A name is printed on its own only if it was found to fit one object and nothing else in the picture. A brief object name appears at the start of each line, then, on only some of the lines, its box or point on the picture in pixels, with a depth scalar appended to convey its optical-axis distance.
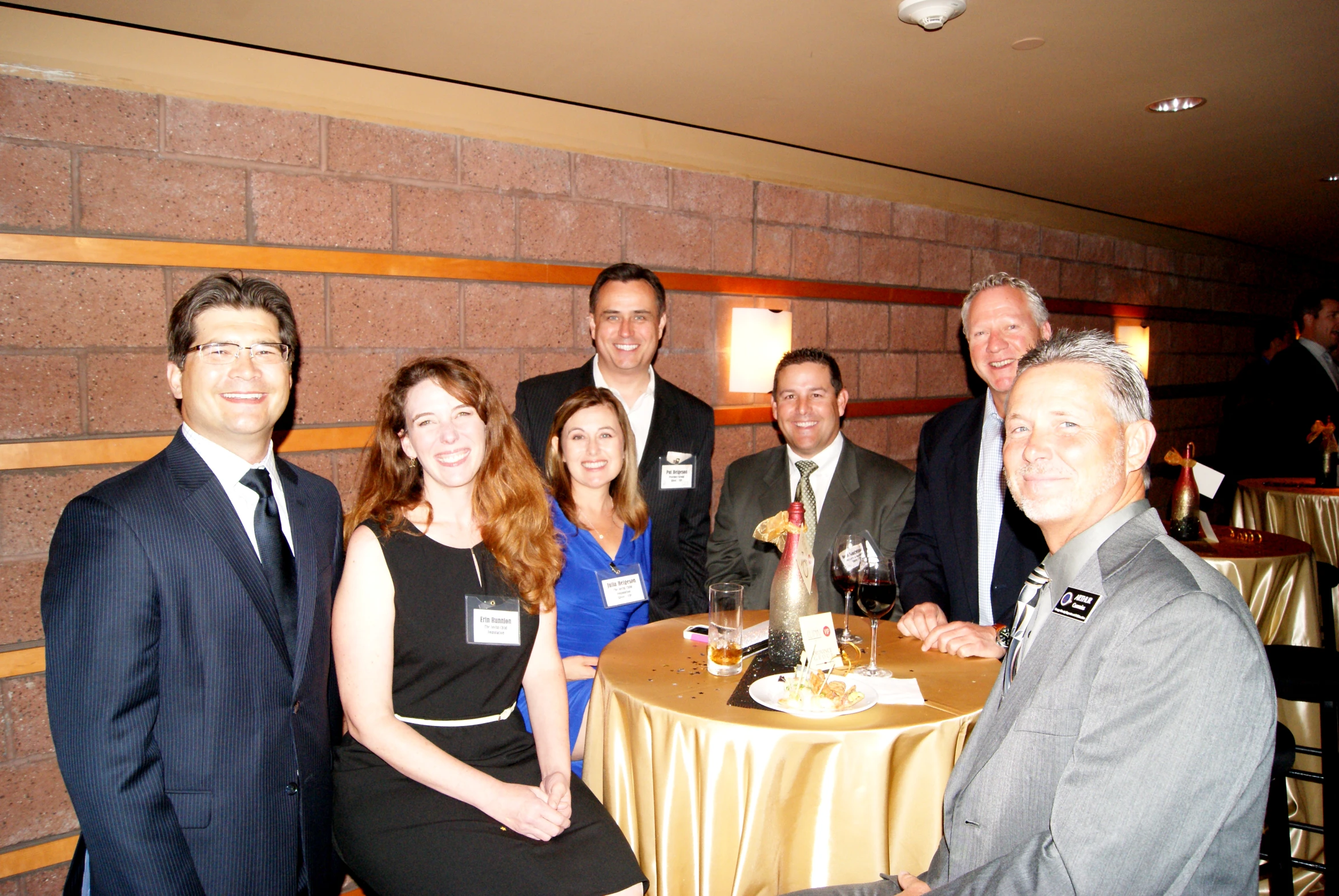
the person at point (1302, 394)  5.52
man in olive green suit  3.08
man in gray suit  1.04
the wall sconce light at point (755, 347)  4.29
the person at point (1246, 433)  5.62
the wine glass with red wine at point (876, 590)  1.89
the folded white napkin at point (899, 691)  1.77
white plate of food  1.69
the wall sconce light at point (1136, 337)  6.77
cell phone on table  2.12
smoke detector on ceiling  2.53
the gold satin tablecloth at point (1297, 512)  4.58
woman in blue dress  2.62
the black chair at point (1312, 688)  2.06
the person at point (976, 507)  2.43
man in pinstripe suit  1.44
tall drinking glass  1.95
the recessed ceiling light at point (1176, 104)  3.64
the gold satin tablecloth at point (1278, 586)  3.20
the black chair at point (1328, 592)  3.54
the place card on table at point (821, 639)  1.81
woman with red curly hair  1.79
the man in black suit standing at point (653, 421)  3.13
